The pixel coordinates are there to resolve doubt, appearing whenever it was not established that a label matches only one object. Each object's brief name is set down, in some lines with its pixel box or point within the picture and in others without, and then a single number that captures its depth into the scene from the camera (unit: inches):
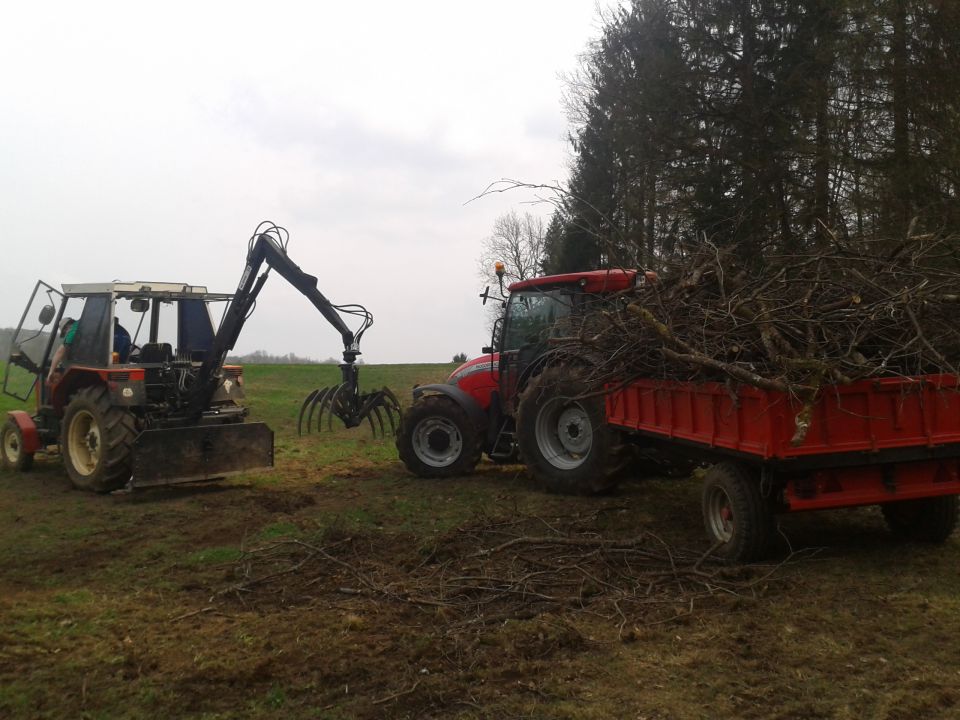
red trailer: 188.9
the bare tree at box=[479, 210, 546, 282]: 1593.3
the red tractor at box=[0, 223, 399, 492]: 327.9
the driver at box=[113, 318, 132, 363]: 350.9
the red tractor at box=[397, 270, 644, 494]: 307.3
